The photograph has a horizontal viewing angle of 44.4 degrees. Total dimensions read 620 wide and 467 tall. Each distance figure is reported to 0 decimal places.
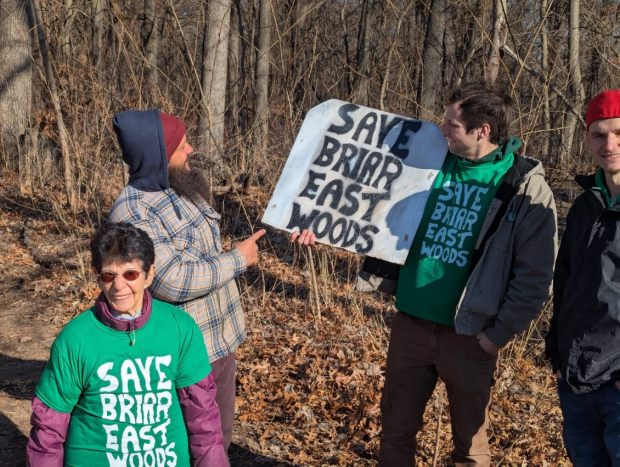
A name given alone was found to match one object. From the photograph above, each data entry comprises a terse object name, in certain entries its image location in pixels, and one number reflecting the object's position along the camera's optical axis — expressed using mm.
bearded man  3123
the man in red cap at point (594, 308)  2688
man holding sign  3178
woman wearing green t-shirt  2611
